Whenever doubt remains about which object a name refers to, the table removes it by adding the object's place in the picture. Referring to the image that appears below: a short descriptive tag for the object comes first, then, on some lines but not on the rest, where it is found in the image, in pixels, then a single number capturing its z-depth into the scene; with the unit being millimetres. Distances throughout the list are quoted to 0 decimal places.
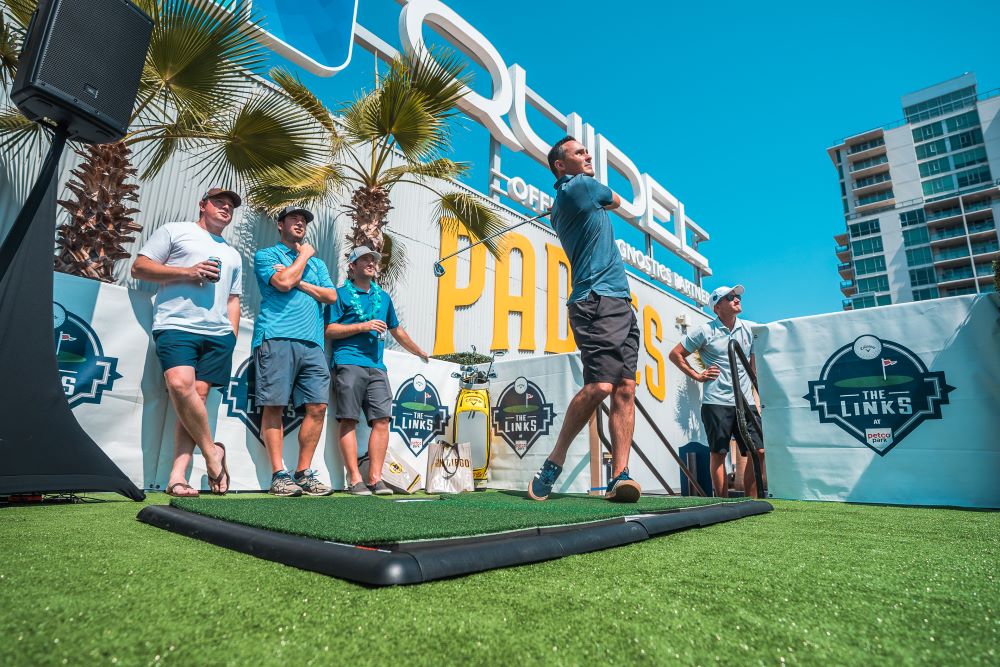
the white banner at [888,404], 2832
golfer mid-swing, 2604
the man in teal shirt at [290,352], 3311
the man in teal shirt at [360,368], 3812
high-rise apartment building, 48688
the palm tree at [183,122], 4020
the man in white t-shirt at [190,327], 2838
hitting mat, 901
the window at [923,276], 51000
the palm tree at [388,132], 5918
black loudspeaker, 1968
